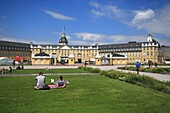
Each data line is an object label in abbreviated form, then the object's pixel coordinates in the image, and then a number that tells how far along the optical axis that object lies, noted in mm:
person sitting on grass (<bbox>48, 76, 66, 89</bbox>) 13922
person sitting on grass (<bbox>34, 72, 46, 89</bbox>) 13109
